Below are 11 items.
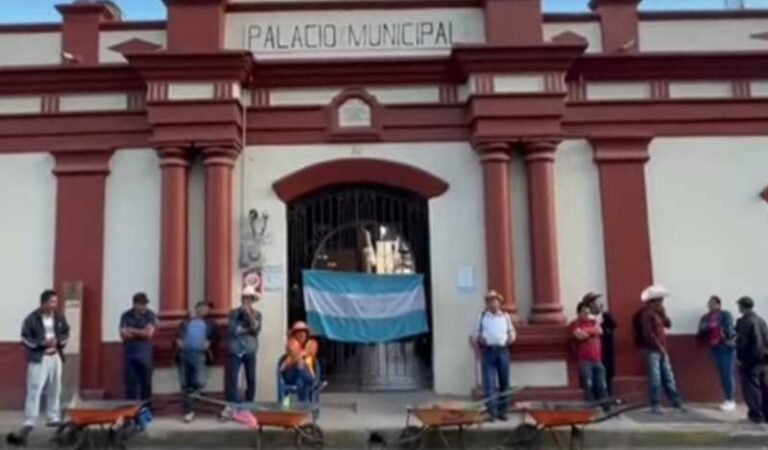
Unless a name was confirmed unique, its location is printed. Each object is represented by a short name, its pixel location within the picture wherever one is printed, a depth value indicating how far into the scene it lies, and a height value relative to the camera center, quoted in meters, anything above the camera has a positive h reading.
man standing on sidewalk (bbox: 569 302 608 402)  12.05 -0.29
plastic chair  11.80 -0.62
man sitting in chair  11.72 -0.31
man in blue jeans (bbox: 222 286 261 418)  12.00 -0.05
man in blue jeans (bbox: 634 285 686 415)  12.07 -0.26
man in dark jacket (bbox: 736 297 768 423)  11.32 -0.40
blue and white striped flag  12.73 +0.47
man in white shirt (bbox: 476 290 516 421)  11.84 -0.10
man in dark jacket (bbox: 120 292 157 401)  12.02 -0.01
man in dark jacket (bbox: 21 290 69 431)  11.23 -0.07
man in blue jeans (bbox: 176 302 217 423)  11.97 -0.11
